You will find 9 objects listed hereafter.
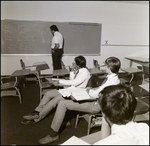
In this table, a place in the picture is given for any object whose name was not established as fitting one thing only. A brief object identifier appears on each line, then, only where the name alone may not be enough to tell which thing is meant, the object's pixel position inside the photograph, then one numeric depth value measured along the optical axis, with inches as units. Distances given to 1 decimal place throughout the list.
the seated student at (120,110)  33.5
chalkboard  177.3
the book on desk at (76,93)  72.1
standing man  135.7
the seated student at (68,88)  89.8
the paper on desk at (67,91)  83.1
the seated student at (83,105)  74.2
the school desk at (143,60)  145.1
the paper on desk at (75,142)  36.1
